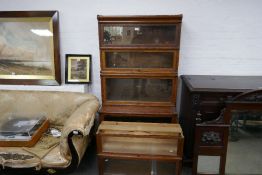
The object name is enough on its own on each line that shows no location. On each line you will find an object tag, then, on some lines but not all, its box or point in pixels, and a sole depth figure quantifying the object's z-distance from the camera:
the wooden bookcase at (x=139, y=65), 2.04
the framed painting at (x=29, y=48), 2.33
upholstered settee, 1.80
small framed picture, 2.39
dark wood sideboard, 1.81
